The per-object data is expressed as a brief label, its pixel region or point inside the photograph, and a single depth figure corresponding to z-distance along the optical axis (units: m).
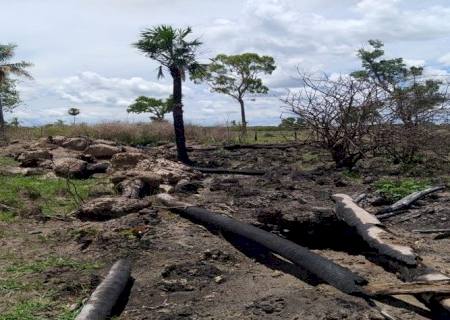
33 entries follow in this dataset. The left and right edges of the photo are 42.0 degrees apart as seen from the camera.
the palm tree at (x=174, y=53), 17.00
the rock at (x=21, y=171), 13.36
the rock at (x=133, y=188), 9.73
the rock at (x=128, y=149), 17.07
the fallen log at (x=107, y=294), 4.27
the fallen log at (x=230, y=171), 14.01
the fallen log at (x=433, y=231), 7.19
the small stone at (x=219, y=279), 5.20
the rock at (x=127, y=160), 13.41
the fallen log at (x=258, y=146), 19.33
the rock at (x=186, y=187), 10.73
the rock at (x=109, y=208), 7.91
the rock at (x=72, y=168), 13.05
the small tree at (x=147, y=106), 40.19
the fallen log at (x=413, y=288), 4.25
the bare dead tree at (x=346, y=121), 13.60
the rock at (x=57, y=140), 18.41
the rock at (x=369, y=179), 11.55
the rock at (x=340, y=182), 11.45
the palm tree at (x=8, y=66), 26.16
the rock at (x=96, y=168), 13.75
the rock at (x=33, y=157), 14.67
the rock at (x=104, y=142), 18.23
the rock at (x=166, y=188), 10.44
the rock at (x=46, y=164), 14.12
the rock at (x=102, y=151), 16.02
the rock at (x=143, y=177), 10.52
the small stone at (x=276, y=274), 5.35
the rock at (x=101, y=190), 10.40
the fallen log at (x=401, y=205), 8.48
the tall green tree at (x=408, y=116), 13.55
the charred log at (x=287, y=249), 4.68
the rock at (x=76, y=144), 17.77
